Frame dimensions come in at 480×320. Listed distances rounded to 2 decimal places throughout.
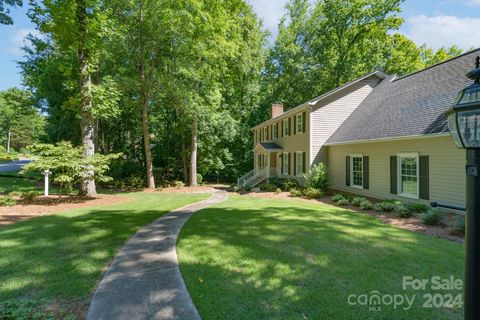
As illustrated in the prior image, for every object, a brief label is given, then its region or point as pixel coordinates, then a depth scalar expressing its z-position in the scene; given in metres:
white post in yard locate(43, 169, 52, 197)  12.15
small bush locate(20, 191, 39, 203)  11.73
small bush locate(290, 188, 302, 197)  16.38
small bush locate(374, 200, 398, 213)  10.89
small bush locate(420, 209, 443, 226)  8.60
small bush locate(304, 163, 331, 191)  16.62
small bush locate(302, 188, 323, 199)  15.43
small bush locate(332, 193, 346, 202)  13.61
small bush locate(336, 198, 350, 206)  12.98
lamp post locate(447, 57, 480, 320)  1.89
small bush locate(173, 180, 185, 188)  22.88
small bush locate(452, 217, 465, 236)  7.48
